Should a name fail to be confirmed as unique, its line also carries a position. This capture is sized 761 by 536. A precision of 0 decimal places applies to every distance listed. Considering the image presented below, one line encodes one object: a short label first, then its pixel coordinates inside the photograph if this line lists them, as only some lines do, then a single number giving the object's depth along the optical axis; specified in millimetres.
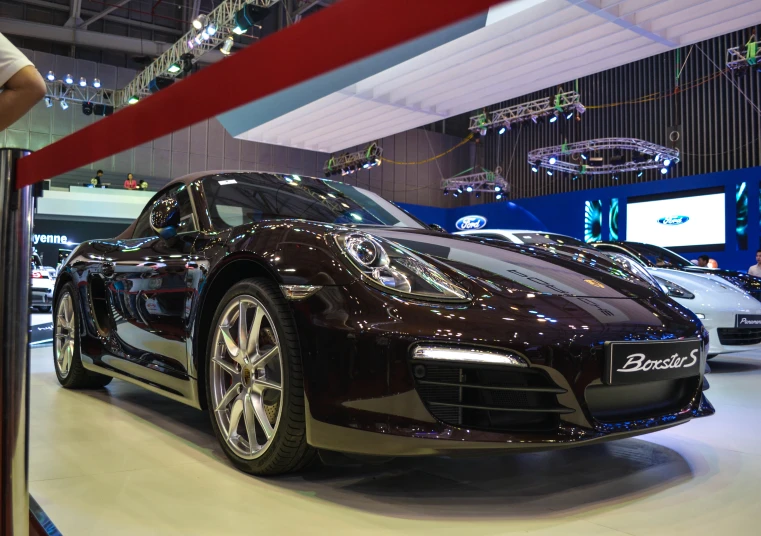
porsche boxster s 1889
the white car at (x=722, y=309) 5195
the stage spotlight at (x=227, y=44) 13484
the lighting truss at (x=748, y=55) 12570
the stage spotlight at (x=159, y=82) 15727
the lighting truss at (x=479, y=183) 22469
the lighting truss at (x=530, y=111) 16047
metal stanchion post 1484
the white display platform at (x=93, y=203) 16922
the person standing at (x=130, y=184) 18641
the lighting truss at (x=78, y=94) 17656
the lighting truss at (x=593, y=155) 17719
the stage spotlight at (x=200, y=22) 13703
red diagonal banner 709
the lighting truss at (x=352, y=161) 21047
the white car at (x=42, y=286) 12820
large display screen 16219
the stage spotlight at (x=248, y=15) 12430
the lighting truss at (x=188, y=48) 12969
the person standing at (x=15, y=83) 1430
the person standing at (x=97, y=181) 18294
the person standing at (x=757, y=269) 9759
